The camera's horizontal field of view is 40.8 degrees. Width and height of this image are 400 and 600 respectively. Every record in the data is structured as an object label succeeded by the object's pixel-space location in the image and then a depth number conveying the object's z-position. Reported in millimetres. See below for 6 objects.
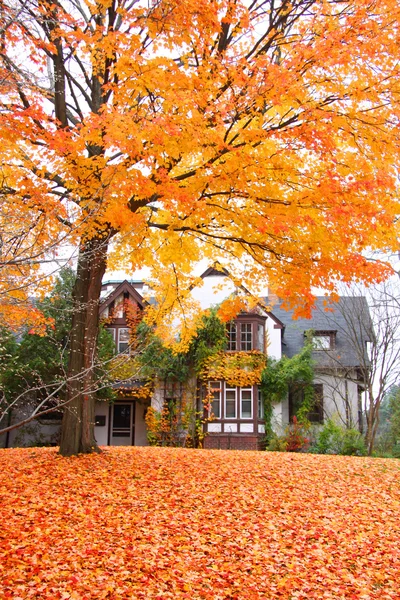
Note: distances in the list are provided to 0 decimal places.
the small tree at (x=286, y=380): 21703
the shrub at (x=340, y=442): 18469
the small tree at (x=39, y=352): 19094
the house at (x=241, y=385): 21594
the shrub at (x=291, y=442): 19916
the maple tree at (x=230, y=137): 7789
